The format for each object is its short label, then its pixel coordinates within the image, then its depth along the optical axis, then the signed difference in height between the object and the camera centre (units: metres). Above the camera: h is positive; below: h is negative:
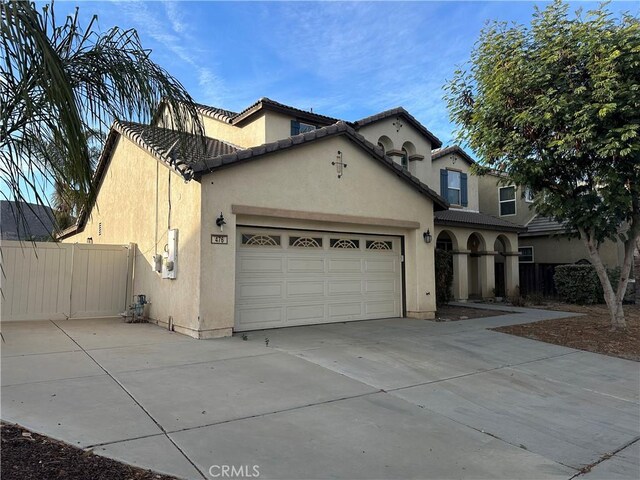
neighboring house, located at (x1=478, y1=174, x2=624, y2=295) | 19.62 +1.38
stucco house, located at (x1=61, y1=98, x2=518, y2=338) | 8.82 +1.12
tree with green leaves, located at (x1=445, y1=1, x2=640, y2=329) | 8.47 +3.38
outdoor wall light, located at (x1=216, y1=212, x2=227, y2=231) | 8.75 +1.04
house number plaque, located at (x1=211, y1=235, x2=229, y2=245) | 8.71 +0.67
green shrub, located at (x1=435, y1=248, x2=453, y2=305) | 14.68 -0.06
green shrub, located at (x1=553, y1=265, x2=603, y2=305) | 17.31 -0.43
